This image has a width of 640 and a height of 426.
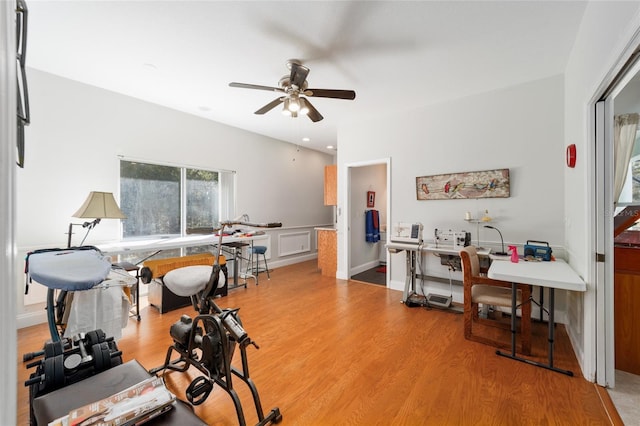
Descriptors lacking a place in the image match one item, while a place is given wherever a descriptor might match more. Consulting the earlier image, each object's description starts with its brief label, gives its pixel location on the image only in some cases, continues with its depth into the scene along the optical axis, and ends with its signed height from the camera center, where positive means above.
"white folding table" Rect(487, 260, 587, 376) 1.99 -0.49
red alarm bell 2.44 +0.53
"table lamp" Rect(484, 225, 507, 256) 3.09 -0.35
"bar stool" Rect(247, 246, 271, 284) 4.90 -0.69
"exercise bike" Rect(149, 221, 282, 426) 1.61 -0.78
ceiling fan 2.59 +1.18
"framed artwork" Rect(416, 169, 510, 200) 3.35 +0.36
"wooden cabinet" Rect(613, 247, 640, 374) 1.98 -0.70
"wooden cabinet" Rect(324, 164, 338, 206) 5.32 +0.54
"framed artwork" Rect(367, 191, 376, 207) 5.75 +0.30
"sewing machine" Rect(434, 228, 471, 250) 3.29 -0.32
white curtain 2.29 +0.53
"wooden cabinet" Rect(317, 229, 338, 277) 5.15 -0.74
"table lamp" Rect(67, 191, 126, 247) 2.81 +0.05
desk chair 2.35 -0.77
